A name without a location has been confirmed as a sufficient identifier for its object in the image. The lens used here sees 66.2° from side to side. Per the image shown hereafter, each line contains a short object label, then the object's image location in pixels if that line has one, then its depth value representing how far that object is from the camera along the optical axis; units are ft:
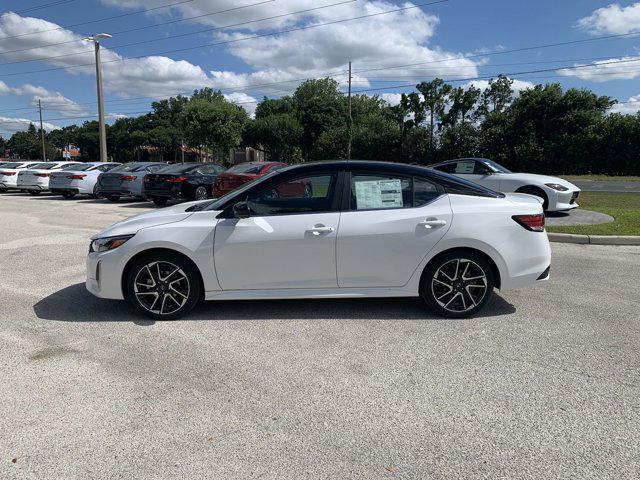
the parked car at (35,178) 68.95
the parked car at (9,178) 76.38
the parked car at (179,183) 51.28
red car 45.14
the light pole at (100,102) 94.38
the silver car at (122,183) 56.90
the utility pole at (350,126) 139.33
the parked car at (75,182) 62.03
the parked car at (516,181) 37.19
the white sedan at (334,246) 15.29
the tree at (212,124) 160.97
